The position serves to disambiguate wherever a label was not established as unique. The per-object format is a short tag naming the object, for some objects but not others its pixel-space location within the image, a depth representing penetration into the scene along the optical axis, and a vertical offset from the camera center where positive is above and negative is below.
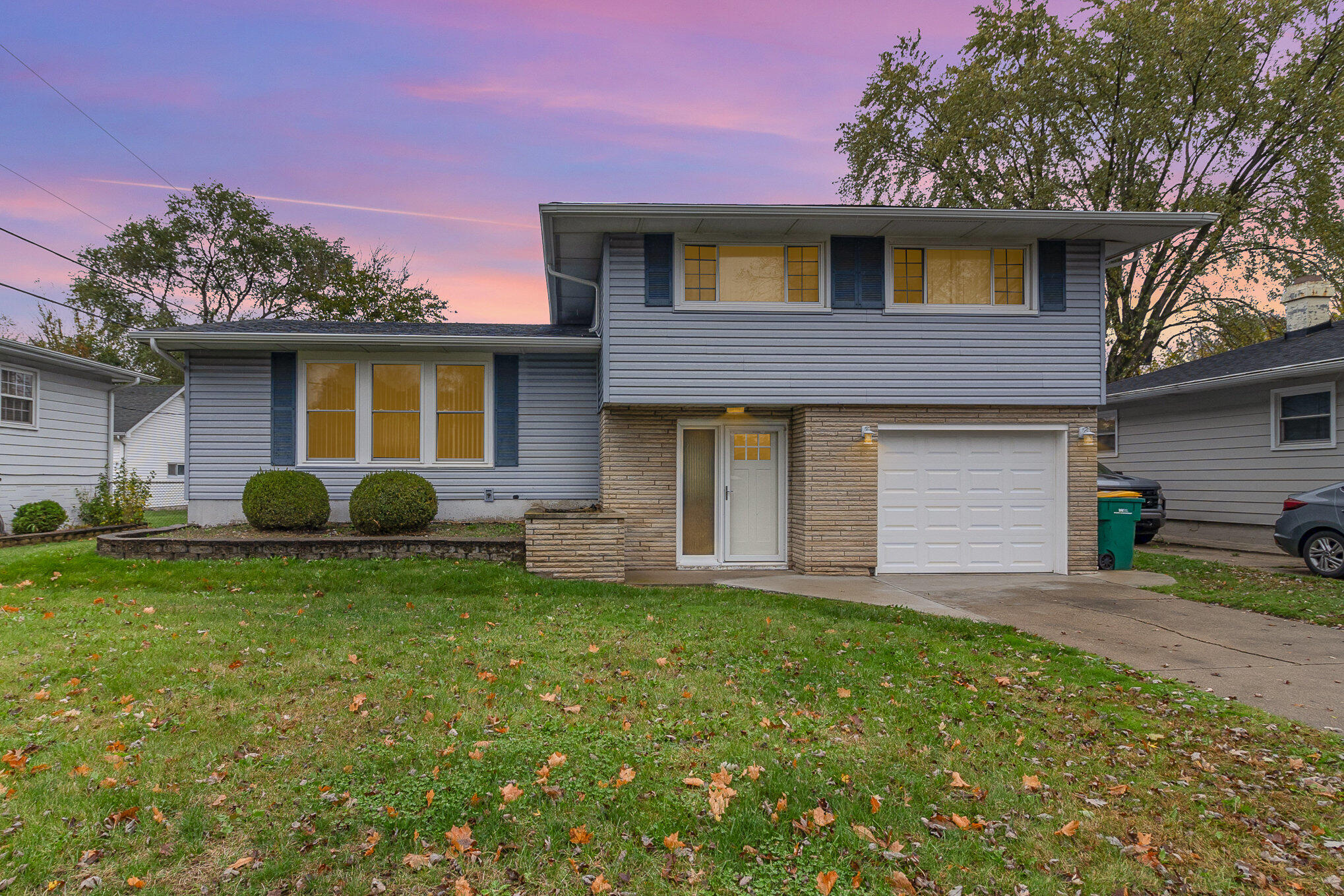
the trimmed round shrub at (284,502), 9.80 -0.65
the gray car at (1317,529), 9.46 -0.92
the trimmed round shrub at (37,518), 12.95 -1.20
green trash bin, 9.90 -0.96
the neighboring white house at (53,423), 13.16 +0.65
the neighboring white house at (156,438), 24.14 +0.61
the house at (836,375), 9.38 +1.17
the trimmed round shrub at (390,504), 9.78 -0.68
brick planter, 8.74 -1.13
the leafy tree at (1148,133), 16.80 +8.96
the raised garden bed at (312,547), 9.04 -1.20
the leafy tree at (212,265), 30.38 +8.57
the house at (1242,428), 11.85 +0.68
